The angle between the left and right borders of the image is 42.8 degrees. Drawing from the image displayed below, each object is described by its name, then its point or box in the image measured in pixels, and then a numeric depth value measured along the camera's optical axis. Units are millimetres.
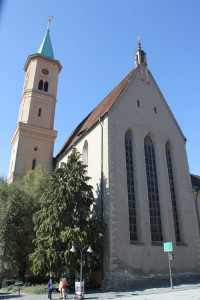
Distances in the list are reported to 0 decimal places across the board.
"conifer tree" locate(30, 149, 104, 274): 14719
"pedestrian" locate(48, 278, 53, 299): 12805
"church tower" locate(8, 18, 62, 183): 28764
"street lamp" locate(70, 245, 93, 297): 13489
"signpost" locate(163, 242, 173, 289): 15292
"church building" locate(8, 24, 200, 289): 16703
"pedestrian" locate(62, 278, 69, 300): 12122
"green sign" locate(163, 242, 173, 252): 15279
